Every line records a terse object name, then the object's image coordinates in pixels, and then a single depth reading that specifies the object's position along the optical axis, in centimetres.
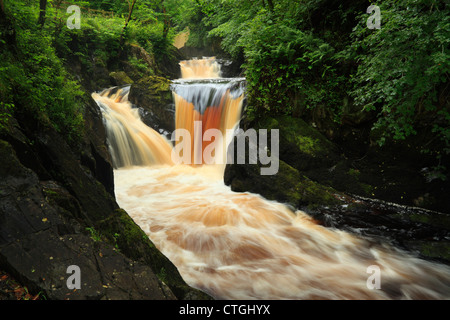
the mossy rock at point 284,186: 604
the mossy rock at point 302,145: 663
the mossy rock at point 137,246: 305
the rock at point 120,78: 1387
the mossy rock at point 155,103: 1095
